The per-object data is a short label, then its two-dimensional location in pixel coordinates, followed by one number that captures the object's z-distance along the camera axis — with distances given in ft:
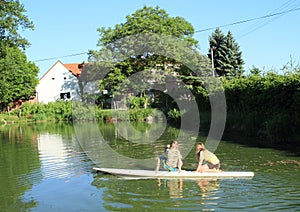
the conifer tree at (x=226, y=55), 179.11
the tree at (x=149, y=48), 149.18
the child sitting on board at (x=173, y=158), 44.27
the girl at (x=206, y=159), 42.96
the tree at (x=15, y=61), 95.50
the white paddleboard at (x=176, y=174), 41.14
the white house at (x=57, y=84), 219.82
